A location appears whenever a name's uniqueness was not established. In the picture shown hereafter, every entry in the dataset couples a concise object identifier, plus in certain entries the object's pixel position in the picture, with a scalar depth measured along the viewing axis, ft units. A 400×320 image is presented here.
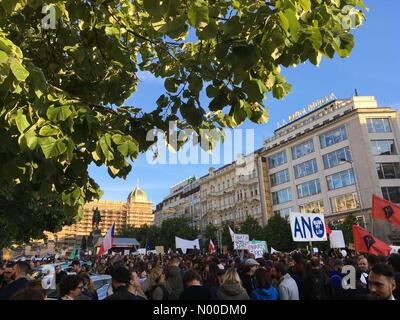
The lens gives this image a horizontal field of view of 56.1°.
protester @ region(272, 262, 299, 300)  20.35
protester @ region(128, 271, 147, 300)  17.87
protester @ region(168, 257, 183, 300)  26.78
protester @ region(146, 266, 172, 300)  21.45
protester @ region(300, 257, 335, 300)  22.67
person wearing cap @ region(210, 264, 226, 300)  24.33
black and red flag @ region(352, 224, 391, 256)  35.45
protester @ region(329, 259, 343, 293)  24.35
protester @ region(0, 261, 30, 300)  19.06
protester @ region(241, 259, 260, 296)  26.16
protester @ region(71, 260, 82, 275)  38.88
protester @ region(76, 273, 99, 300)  22.34
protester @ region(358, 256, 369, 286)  24.47
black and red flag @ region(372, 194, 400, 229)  35.83
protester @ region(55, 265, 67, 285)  33.10
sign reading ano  42.47
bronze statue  131.85
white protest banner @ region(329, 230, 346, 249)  59.11
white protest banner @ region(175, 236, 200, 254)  79.90
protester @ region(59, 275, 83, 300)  15.76
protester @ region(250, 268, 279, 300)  19.01
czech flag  57.88
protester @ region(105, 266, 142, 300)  15.29
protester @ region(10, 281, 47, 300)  12.93
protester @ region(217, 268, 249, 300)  16.48
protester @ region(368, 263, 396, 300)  12.49
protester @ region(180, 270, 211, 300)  16.94
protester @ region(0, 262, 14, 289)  26.74
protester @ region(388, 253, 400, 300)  18.48
